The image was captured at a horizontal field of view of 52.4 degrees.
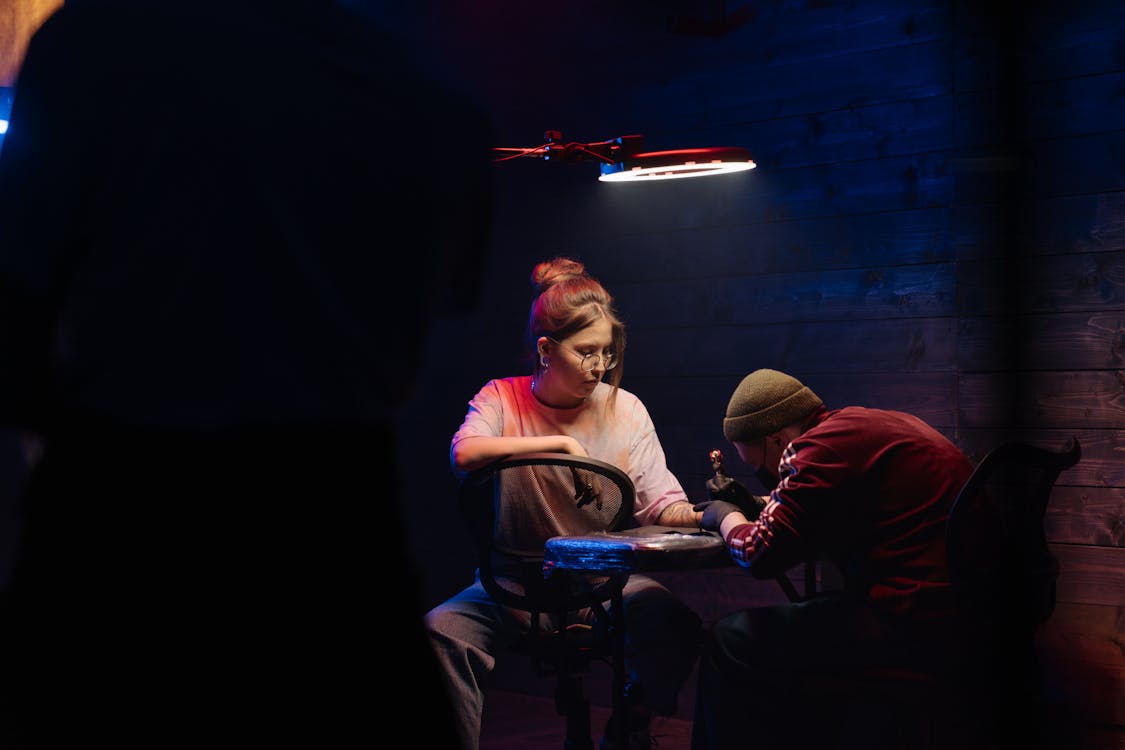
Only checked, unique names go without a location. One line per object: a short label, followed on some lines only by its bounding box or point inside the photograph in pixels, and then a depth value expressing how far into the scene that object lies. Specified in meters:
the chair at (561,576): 2.79
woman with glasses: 3.00
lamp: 3.22
